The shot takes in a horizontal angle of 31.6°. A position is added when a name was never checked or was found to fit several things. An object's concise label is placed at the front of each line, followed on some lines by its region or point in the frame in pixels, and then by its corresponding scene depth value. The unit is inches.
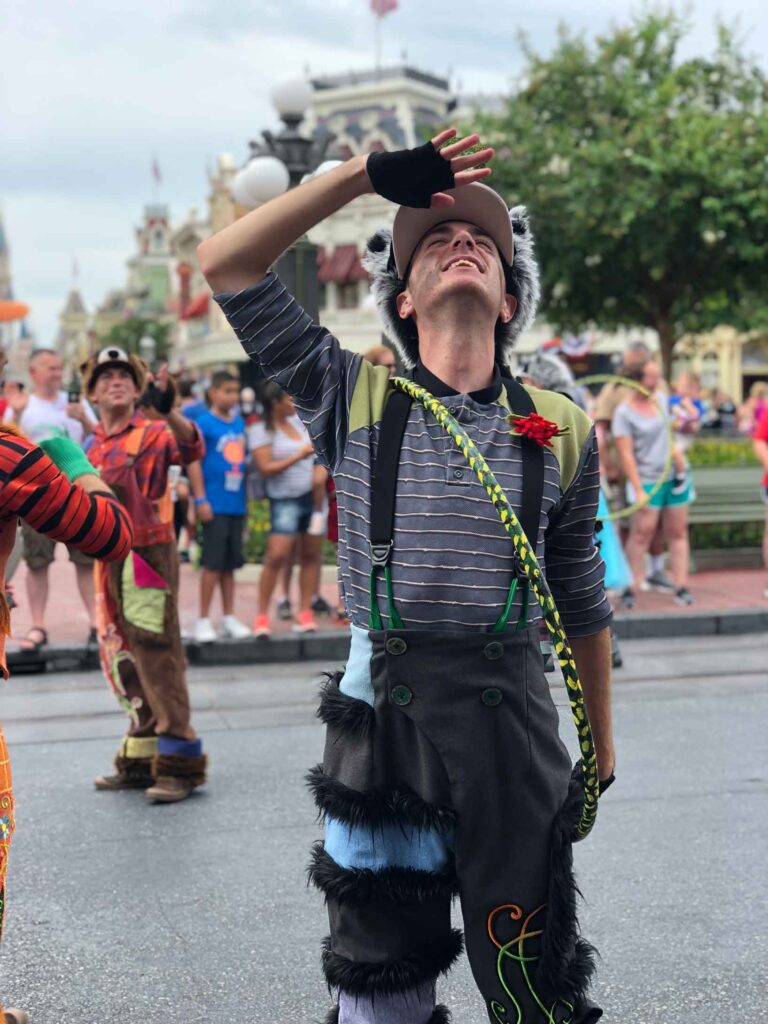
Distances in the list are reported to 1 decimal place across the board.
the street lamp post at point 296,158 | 449.4
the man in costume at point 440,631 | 95.4
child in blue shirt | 359.9
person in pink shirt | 435.5
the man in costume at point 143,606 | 228.8
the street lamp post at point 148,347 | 1890.5
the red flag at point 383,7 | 2571.4
